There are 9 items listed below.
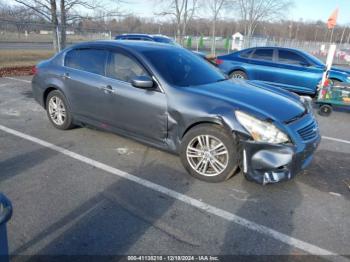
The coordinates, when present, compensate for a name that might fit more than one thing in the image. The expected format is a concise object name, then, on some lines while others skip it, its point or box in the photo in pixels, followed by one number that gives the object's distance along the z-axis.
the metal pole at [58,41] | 13.99
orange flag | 9.99
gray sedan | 3.30
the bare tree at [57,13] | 13.47
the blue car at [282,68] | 8.63
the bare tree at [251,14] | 27.02
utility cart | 7.22
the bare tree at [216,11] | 23.92
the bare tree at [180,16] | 20.94
